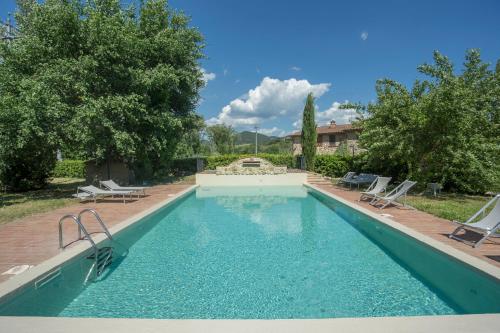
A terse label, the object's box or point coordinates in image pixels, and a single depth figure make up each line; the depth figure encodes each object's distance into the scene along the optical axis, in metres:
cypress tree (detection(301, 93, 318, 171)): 26.51
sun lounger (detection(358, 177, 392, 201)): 10.75
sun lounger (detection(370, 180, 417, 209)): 9.34
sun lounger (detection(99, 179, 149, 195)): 12.00
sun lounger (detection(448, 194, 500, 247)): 5.19
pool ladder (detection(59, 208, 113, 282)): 4.95
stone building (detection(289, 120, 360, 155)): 39.88
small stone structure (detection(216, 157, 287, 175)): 21.64
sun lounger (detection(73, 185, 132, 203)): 10.98
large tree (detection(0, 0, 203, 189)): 11.14
